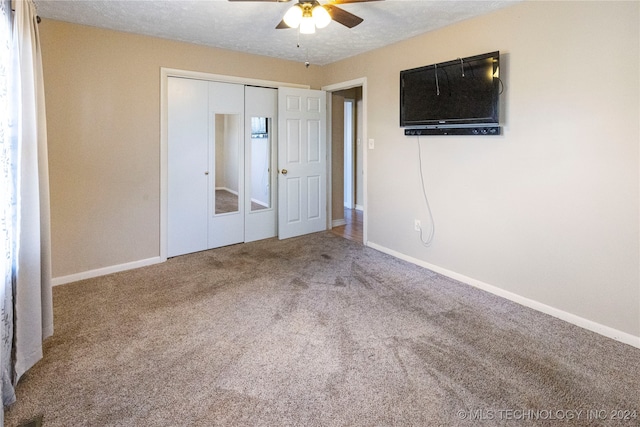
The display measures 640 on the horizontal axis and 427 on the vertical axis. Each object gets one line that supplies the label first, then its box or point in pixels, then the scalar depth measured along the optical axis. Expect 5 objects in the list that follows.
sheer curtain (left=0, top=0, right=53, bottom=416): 1.91
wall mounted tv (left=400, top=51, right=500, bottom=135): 3.00
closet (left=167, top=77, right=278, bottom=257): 4.09
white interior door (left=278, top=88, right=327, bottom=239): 4.83
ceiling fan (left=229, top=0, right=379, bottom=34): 2.47
